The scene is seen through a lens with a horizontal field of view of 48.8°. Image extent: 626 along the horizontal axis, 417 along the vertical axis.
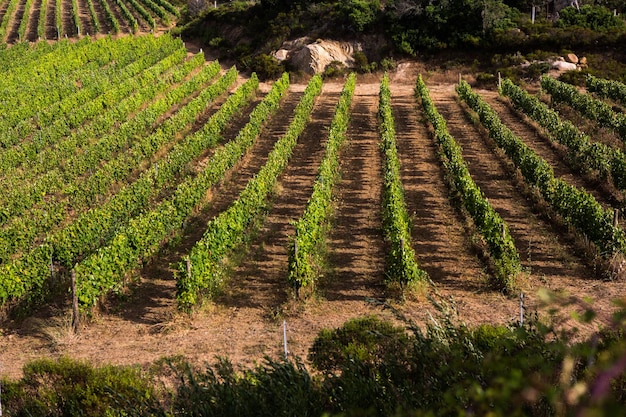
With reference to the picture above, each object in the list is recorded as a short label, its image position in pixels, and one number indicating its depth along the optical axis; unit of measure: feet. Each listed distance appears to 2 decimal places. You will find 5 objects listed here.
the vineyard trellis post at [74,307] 47.11
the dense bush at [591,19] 147.64
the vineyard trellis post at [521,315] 42.67
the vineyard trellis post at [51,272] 52.80
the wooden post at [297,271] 50.29
